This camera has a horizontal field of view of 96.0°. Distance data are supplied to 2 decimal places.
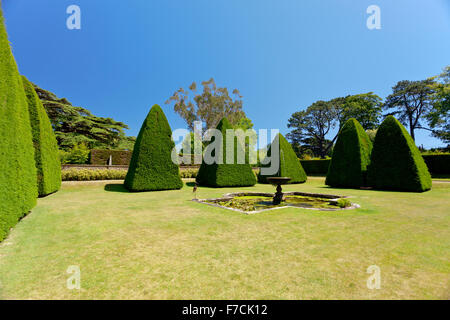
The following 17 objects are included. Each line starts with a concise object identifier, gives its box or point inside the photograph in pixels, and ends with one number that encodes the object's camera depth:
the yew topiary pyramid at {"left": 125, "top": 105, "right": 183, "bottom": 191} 12.27
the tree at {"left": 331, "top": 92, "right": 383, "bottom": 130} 38.66
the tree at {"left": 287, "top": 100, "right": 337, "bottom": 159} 44.92
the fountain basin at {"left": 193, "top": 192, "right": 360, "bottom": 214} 7.71
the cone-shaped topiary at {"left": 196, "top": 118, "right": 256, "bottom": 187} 15.20
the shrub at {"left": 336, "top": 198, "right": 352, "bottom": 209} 7.44
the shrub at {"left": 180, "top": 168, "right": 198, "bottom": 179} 19.69
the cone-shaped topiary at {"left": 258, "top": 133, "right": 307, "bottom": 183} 18.11
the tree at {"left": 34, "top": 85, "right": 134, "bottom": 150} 25.66
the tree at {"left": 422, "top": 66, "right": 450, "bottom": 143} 26.73
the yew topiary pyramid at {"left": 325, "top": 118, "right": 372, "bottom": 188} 14.57
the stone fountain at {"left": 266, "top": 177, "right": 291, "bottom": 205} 8.61
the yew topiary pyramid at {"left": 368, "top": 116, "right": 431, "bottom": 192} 12.27
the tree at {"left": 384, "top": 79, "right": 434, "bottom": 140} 35.91
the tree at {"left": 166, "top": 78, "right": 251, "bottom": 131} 35.09
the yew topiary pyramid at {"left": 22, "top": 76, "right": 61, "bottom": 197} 9.12
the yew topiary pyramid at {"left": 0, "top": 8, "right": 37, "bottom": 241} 4.19
